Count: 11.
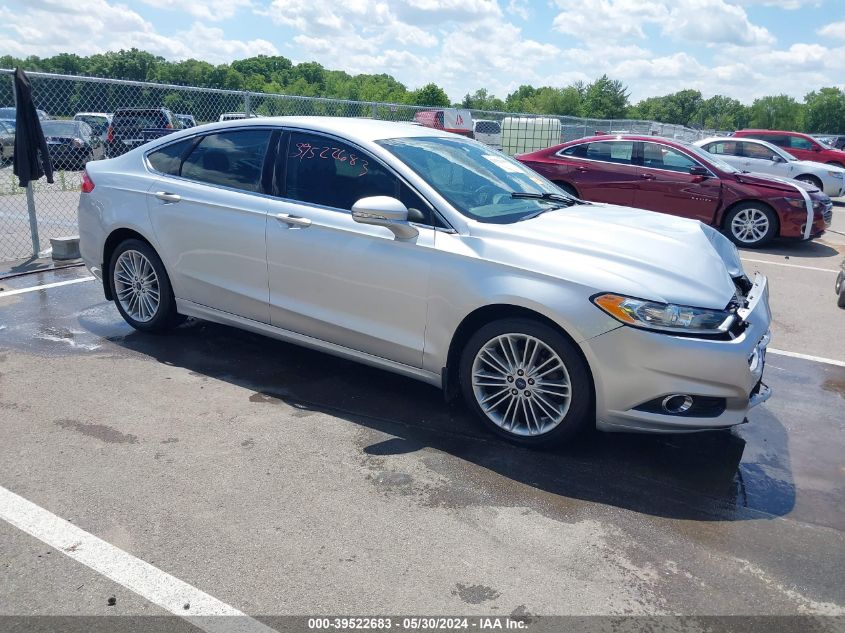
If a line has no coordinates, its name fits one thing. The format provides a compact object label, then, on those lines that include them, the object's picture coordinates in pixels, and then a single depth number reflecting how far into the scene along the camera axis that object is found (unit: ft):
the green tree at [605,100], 337.52
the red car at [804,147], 68.87
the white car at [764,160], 51.78
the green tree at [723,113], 396.24
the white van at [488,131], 57.31
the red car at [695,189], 35.60
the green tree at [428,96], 247.70
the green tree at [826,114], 350.23
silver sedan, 12.03
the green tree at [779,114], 349.20
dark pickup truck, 39.60
